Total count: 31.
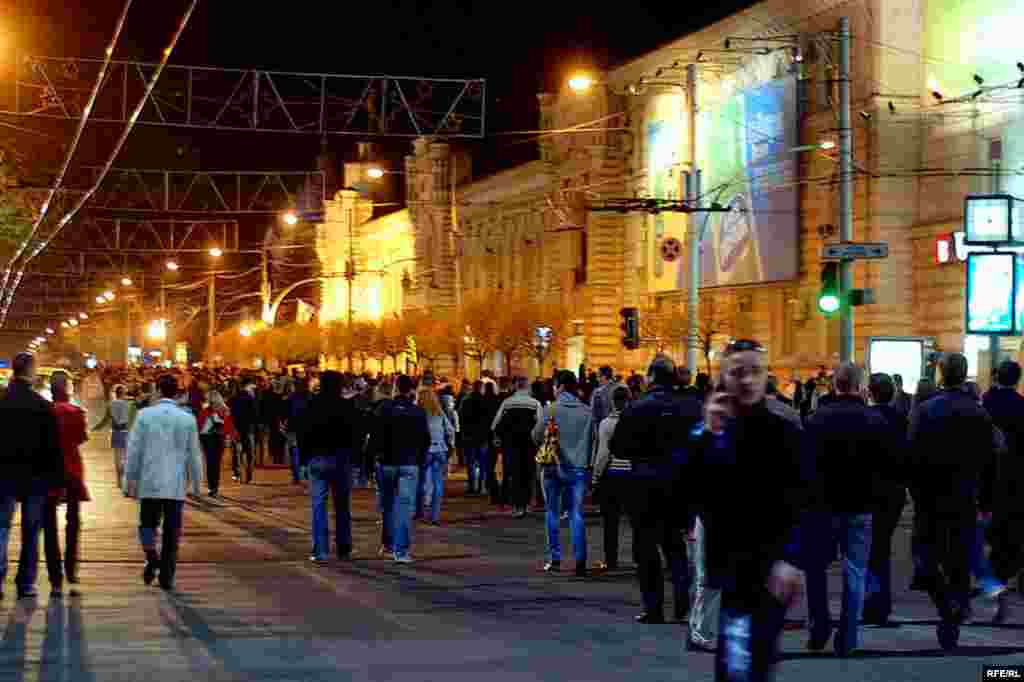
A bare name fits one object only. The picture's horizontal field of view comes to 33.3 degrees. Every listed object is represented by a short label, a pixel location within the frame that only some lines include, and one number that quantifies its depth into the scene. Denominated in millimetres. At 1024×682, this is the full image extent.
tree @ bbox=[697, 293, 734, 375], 48625
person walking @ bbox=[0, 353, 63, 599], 13594
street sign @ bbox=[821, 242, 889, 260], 26516
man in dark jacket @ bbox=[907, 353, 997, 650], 11859
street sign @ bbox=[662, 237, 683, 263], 43844
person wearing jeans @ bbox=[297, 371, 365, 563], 17141
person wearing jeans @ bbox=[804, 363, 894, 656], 11031
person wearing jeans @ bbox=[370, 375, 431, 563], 17016
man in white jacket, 14586
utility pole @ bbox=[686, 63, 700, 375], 34781
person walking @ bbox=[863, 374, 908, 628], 11391
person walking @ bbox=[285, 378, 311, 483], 28219
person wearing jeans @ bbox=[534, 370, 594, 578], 15914
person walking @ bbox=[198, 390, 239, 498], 26891
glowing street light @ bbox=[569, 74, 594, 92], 38781
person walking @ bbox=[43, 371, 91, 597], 14266
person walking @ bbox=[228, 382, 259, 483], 31000
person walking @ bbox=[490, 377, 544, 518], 22438
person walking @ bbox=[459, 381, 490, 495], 27000
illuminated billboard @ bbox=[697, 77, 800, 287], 44750
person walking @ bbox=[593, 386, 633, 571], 14938
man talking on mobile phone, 7184
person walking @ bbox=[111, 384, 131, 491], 26297
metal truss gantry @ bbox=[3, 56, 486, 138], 33500
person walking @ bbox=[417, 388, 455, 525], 22234
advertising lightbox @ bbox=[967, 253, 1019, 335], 19141
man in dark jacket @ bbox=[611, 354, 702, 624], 12664
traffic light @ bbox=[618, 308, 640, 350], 36156
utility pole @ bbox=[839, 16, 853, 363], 28438
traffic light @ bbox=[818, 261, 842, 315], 27094
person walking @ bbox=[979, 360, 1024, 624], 12938
